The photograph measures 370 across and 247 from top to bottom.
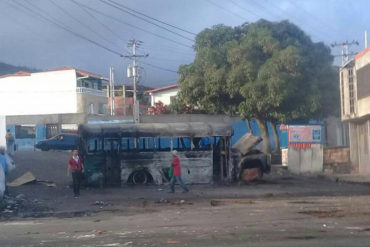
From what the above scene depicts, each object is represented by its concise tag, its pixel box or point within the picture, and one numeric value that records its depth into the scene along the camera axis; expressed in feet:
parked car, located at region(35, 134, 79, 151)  137.28
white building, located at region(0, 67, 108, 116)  208.20
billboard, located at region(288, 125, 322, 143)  121.19
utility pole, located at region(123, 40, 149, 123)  179.83
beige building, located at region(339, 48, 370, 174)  91.20
